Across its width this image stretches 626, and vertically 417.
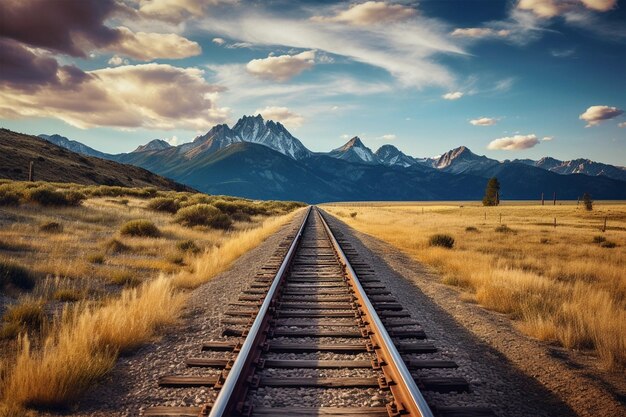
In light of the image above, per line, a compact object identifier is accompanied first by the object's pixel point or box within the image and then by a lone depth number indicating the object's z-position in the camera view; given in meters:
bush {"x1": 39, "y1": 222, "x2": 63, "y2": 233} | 13.87
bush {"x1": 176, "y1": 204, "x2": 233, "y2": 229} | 20.17
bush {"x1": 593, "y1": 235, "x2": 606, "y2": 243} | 22.12
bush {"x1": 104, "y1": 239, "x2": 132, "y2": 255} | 11.99
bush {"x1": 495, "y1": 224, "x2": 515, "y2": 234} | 26.86
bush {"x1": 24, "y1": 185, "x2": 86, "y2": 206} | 20.25
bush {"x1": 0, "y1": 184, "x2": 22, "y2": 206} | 18.69
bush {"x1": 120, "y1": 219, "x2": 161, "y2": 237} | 15.01
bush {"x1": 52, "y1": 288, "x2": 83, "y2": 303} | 6.88
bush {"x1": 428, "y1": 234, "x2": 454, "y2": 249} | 16.58
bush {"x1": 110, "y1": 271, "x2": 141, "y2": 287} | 8.36
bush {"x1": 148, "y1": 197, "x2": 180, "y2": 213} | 25.91
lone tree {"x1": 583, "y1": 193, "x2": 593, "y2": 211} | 66.88
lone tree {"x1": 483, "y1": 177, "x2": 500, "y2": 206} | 104.06
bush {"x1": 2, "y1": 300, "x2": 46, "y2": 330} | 5.35
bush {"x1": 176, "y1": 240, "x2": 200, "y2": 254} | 12.72
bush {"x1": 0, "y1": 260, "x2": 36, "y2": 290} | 7.27
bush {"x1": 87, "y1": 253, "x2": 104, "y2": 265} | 10.09
